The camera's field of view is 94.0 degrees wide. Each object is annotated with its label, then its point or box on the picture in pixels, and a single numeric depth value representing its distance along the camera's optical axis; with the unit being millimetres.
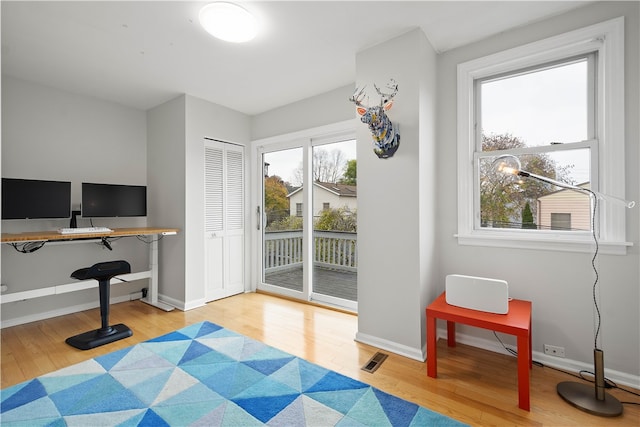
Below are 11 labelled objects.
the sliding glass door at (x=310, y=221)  3594
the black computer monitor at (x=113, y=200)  3318
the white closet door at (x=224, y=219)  3932
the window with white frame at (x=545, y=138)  2039
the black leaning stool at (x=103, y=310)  2629
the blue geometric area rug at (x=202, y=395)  1707
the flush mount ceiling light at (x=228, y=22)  2070
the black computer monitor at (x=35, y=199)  2812
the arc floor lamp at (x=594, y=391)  1747
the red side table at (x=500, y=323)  1782
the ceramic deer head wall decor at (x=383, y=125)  2359
